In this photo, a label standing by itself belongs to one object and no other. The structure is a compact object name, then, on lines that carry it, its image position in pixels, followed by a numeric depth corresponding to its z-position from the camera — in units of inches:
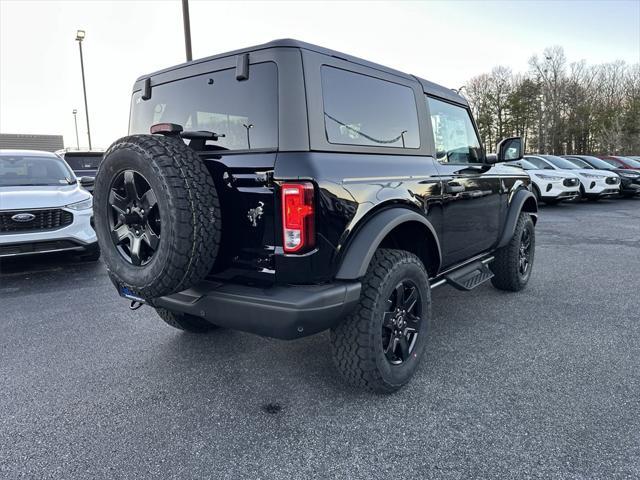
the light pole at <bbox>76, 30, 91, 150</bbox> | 739.4
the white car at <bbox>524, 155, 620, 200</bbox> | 533.4
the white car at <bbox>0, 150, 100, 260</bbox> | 205.9
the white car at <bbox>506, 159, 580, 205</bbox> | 499.5
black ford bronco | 86.2
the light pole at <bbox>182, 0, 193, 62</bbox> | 368.2
